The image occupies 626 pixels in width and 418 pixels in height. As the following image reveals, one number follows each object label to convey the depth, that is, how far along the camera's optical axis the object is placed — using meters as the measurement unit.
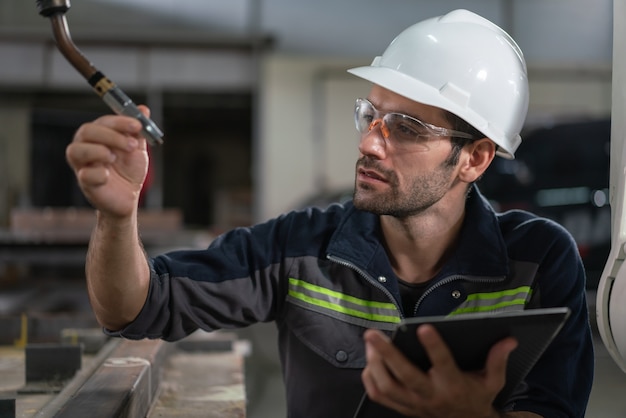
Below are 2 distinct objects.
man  1.93
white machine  1.69
